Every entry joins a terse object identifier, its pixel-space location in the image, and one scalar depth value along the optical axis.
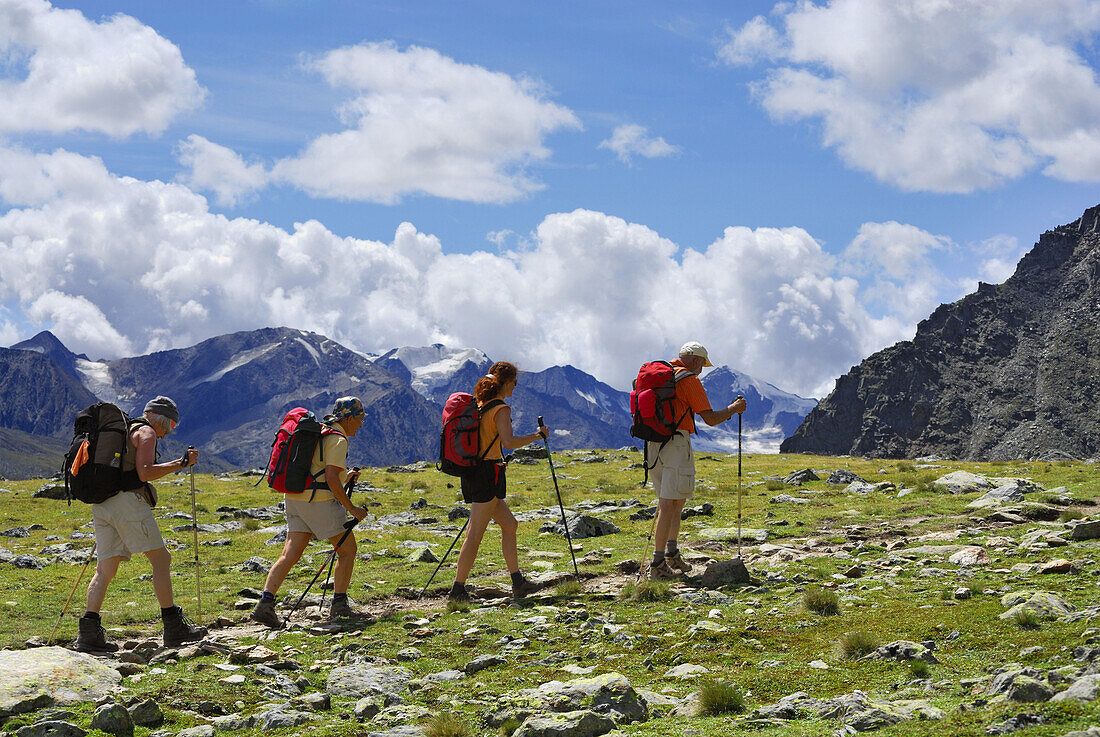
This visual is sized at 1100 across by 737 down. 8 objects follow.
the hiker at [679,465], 14.68
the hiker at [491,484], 14.31
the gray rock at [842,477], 30.70
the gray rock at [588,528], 21.69
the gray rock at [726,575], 13.84
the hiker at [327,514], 13.20
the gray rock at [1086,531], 14.66
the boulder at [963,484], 25.17
